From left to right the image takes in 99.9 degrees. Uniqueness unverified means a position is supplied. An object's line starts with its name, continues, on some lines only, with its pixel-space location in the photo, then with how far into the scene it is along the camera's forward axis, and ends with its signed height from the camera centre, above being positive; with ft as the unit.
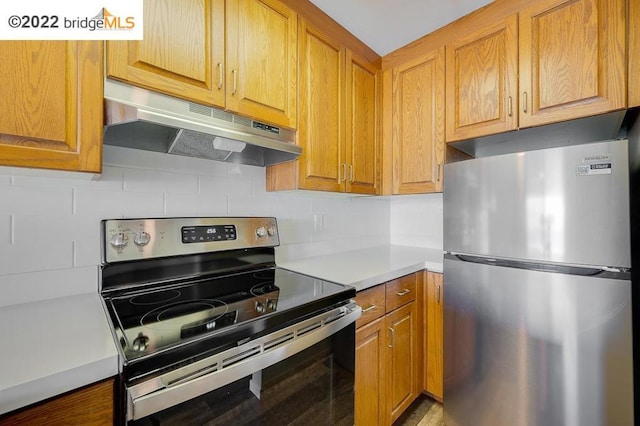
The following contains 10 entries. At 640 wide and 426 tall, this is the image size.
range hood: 2.81 +1.04
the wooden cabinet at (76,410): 1.65 -1.26
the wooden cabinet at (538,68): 3.81 +2.40
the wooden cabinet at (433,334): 5.09 -2.30
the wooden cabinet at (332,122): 4.65 +1.83
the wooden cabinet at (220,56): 3.01 +2.08
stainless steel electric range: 2.03 -1.01
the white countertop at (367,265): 4.15 -0.93
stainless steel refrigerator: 3.29 -1.05
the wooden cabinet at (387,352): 4.05 -2.30
